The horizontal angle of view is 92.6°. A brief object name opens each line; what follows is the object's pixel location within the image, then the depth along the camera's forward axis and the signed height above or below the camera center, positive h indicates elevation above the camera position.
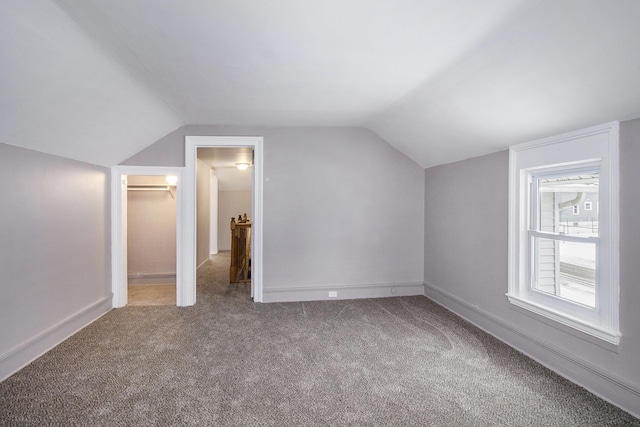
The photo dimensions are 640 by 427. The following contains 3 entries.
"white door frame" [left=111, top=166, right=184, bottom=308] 3.74 -0.17
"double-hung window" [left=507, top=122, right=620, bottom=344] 2.02 -0.14
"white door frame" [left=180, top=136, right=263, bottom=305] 3.83 +0.06
